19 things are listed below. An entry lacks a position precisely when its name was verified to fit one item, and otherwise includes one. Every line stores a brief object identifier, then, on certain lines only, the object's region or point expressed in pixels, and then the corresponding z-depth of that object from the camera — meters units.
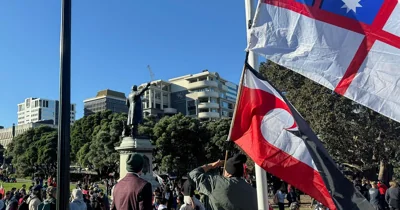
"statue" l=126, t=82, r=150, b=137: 20.27
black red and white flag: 3.77
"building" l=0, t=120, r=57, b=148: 130.98
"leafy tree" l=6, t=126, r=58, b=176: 63.00
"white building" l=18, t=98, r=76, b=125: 189.75
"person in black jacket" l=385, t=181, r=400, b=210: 12.88
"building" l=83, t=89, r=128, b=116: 109.74
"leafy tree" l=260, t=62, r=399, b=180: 21.34
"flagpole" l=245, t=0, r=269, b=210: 3.94
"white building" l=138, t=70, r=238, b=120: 91.75
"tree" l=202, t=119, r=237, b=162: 41.04
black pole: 4.08
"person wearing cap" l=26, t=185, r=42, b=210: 7.08
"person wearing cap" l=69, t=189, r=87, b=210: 6.11
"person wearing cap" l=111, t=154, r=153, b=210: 4.08
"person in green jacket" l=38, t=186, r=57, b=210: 5.76
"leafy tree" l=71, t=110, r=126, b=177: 42.22
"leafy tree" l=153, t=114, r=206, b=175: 39.78
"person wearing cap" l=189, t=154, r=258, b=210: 4.07
